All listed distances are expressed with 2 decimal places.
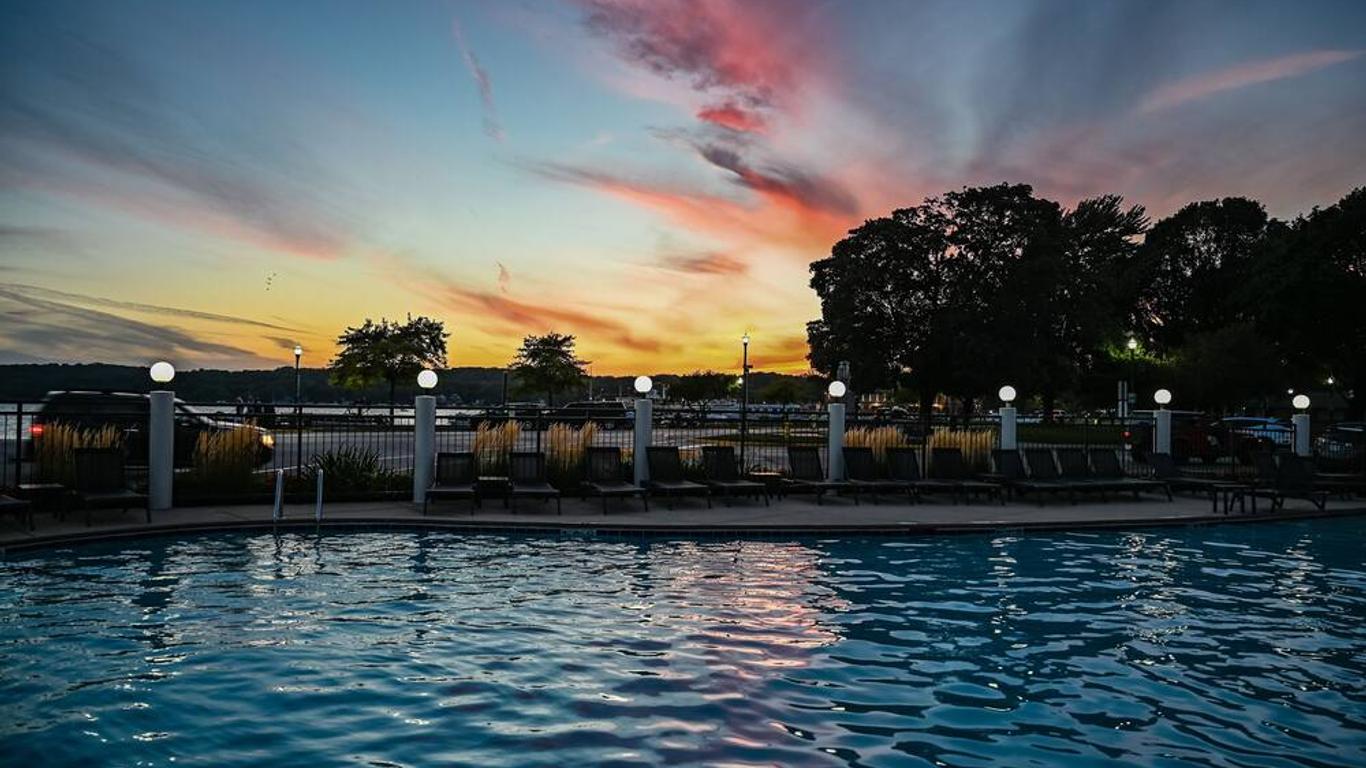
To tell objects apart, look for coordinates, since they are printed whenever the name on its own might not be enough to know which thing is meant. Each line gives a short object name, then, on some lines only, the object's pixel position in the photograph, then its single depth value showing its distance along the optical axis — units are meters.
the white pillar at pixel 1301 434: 20.92
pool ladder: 12.30
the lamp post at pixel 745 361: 46.47
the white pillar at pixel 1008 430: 18.20
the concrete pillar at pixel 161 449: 12.97
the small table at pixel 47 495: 11.88
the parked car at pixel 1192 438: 24.53
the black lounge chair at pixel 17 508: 10.95
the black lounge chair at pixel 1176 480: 16.88
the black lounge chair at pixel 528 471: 14.62
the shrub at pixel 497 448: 15.48
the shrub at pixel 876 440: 17.61
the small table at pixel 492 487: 14.14
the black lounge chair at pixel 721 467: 15.91
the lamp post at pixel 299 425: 14.39
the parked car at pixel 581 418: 16.22
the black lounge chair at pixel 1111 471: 17.20
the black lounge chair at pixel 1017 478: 16.30
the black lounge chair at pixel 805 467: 16.69
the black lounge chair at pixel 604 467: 15.29
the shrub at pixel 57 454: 12.61
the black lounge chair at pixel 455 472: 14.46
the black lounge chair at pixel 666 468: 15.30
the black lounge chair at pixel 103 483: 11.88
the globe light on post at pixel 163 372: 12.93
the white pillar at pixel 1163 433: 19.59
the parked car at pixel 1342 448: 19.70
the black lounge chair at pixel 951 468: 16.77
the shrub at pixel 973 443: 17.88
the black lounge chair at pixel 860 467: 16.66
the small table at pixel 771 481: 16.52
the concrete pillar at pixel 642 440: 15.89
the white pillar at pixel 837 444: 17.00
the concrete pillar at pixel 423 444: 14.49
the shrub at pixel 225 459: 13.98
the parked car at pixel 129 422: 13.16
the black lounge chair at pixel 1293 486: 15.66
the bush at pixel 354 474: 14.80
